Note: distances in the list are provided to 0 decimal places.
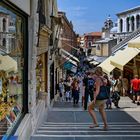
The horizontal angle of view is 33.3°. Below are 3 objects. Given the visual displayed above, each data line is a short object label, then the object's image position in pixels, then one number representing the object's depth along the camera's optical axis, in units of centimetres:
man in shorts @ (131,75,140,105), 1091
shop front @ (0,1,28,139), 370
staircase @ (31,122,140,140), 526
